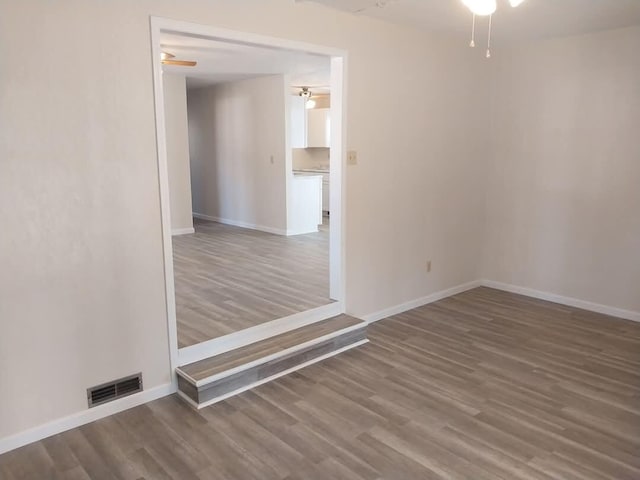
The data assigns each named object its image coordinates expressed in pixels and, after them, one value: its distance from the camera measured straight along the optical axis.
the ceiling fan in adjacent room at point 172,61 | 5.40
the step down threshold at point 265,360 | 2.92
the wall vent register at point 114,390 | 2.74
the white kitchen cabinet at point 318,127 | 9.50
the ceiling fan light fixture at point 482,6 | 2.05
